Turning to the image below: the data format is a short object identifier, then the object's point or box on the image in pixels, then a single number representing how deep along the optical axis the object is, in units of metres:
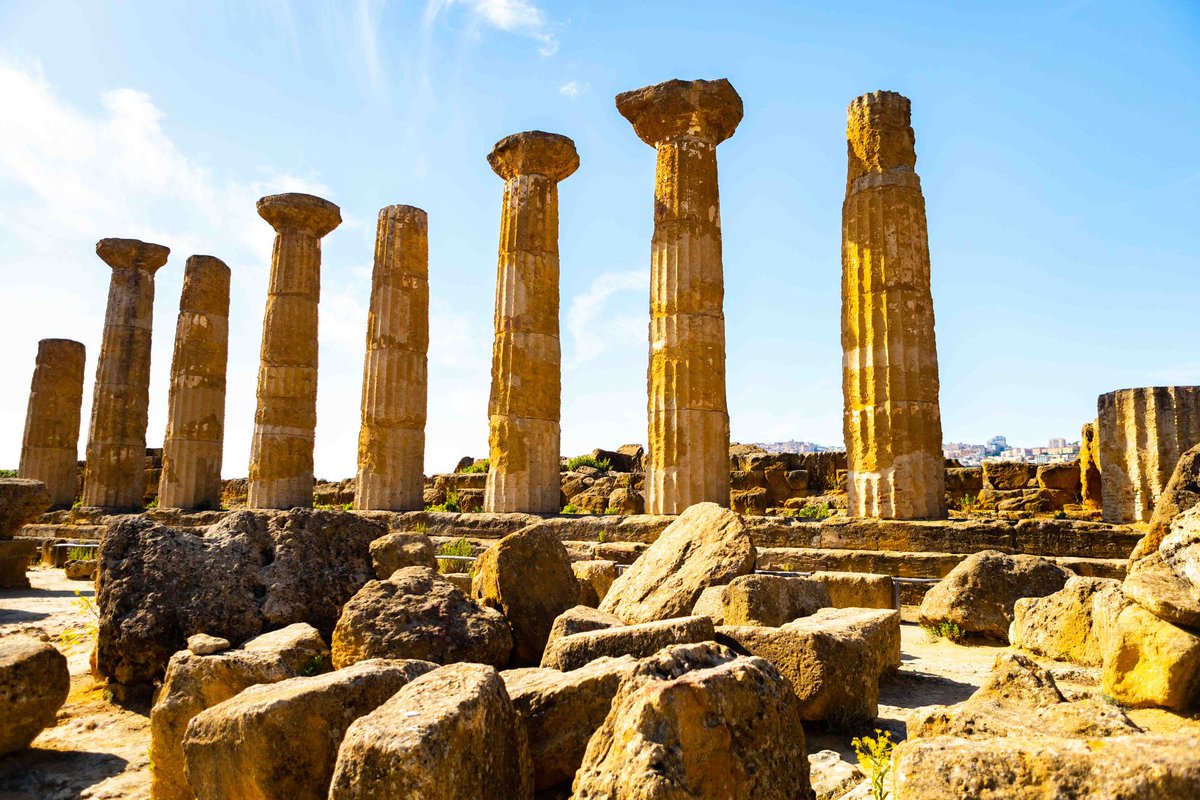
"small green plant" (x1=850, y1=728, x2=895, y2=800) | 3.11
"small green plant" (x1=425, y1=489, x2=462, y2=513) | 15.70
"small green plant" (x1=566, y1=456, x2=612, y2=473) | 18.78
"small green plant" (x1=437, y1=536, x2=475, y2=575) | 11.18
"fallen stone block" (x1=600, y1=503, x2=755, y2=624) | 6.27
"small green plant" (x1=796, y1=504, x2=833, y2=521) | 10.59
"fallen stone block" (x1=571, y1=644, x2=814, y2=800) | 2.56
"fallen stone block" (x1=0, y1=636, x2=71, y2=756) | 4.51
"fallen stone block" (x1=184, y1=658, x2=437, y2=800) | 3.40
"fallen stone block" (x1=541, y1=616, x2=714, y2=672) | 4.22
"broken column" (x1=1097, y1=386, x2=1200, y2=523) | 8.54
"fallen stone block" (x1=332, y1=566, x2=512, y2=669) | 4.83
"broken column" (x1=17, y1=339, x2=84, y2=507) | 20.39
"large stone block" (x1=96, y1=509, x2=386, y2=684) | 5.56
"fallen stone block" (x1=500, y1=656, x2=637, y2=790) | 3.52
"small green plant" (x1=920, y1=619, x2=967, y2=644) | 7.25
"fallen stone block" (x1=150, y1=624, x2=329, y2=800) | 4.09
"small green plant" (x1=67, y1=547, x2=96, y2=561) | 15.66
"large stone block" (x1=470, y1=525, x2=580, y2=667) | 5.68
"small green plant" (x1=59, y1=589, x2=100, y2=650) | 7.28
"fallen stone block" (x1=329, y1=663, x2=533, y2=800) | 2.81
